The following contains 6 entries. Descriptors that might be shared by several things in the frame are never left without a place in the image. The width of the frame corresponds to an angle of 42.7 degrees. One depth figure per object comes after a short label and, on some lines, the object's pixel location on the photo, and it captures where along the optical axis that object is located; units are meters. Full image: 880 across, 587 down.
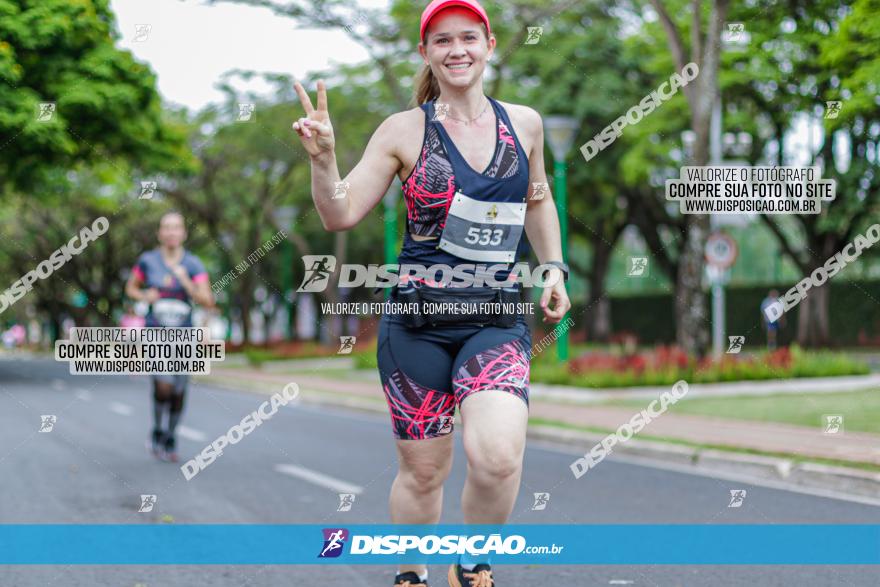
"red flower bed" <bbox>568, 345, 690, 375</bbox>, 16.50
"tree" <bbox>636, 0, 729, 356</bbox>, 15.48
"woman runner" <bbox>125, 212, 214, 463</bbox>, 8.60
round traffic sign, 17.02
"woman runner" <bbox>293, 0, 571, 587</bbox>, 3.46
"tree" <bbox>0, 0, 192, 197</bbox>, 8.29
